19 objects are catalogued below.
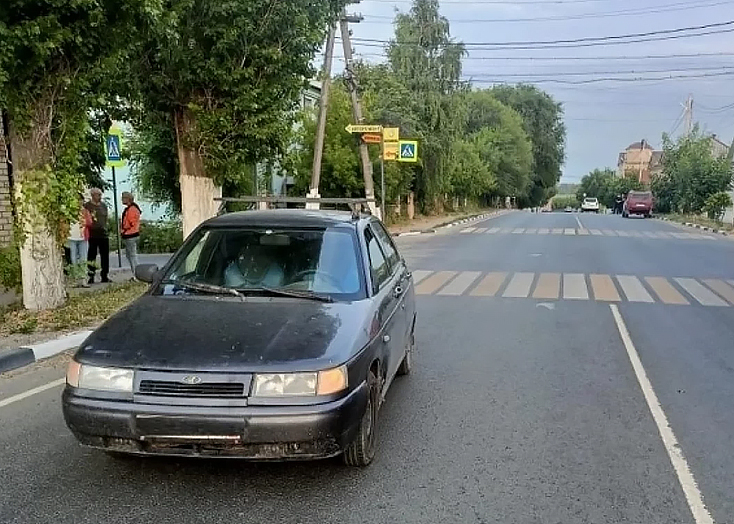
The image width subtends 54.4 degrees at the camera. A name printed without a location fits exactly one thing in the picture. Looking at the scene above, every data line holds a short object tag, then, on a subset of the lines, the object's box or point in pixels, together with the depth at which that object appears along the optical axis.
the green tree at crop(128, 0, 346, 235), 11.37
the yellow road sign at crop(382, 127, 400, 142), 25.56
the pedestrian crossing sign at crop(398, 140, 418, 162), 26.16
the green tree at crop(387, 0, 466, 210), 36.53
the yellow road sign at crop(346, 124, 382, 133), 23.22
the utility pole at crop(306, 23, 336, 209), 21.41
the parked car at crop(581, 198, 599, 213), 75.88
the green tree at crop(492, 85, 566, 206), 80.50
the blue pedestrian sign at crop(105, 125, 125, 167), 13.70
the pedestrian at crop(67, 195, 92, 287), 12.59
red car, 52.03
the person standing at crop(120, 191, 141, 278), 13.21
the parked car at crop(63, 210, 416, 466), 3.70
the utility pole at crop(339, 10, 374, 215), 23.91
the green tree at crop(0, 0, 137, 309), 7.84
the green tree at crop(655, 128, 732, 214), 45.22
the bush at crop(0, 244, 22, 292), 10.54
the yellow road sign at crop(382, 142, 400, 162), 25.81
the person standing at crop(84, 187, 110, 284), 12.68
